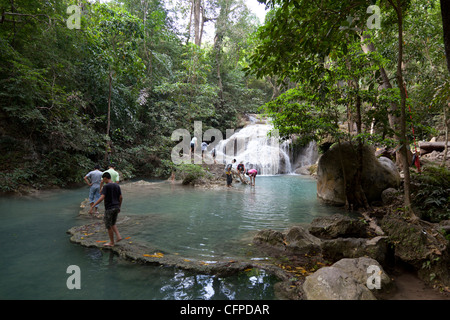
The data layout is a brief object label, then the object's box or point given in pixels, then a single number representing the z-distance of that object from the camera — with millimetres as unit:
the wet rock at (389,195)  7977
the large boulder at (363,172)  8883
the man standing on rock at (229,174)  14055
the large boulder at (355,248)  3996
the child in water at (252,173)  14641
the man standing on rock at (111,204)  4855
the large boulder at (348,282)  2912
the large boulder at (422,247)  3439
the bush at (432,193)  5824
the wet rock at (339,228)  5218
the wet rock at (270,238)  5070
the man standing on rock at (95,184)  7648
